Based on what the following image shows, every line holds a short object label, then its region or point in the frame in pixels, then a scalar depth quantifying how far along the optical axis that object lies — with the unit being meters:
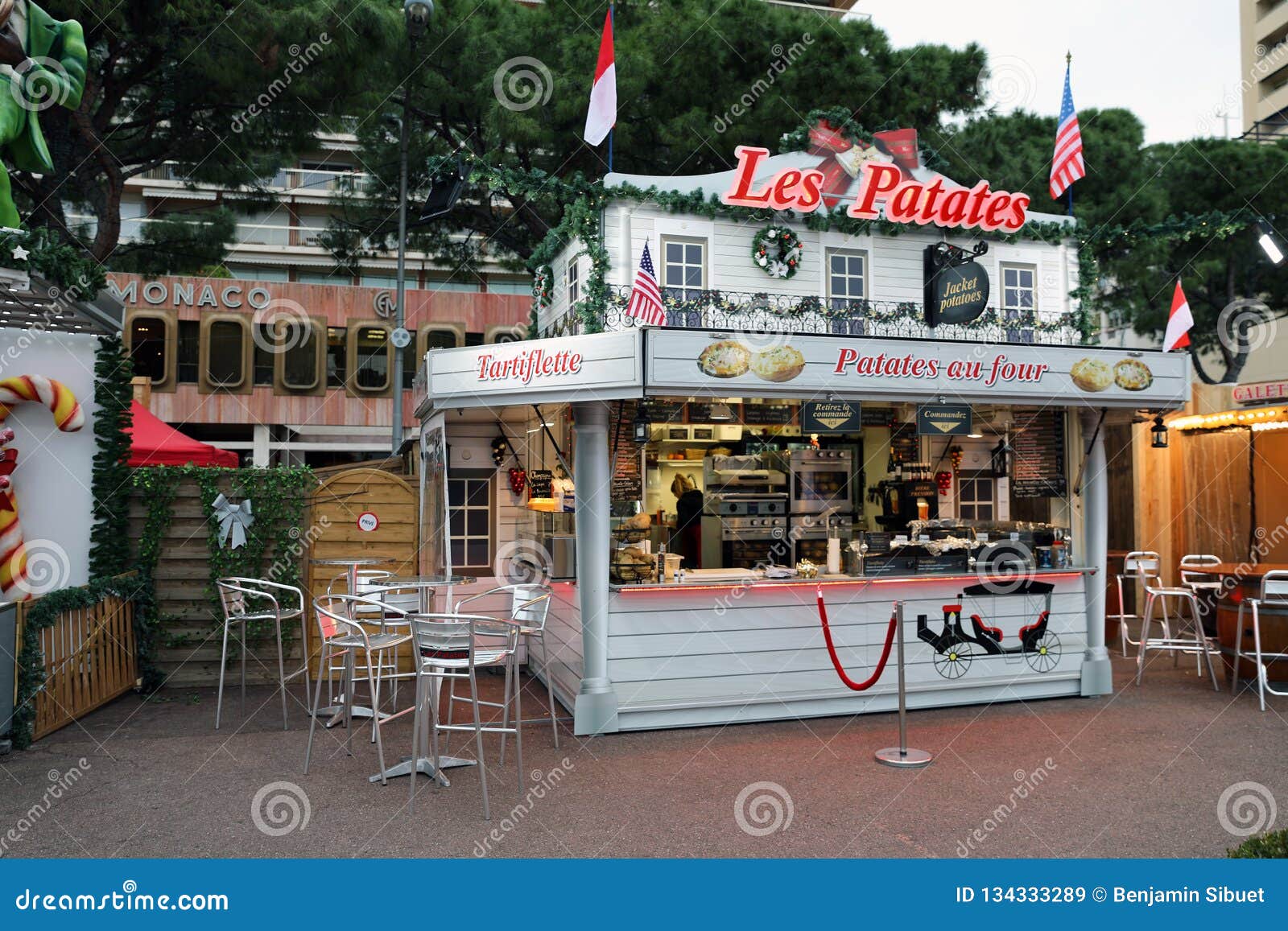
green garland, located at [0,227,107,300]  6.70
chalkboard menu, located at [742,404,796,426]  10.21
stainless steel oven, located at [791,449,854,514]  12.13
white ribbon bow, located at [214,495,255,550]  9.30
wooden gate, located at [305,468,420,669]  9.70
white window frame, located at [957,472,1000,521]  12.07
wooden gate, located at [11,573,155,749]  6.71
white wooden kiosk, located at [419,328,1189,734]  7.39
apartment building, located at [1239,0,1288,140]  44.84
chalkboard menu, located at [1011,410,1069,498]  9.84
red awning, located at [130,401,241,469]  11.31
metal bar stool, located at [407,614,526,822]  5.49
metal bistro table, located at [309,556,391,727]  7.57
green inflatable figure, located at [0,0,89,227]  7.84
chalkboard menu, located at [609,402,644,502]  9.98
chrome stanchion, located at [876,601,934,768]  6.54
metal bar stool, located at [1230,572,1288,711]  8.39
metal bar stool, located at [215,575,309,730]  7.37
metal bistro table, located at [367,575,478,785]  6.16
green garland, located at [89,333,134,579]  8.66
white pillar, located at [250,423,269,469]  22.27
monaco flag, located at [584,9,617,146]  9.30
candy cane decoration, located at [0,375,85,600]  8.02
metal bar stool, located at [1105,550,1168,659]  10.63
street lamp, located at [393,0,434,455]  15.57
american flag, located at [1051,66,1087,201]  10.62
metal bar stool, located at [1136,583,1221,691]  9.16
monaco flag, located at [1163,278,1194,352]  9.10
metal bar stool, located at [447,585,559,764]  6.40
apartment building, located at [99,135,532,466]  21.42
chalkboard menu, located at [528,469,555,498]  10.22
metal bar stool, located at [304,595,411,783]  6.06
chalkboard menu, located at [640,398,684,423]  8.98
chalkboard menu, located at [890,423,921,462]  11.85
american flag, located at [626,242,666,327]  7.20
